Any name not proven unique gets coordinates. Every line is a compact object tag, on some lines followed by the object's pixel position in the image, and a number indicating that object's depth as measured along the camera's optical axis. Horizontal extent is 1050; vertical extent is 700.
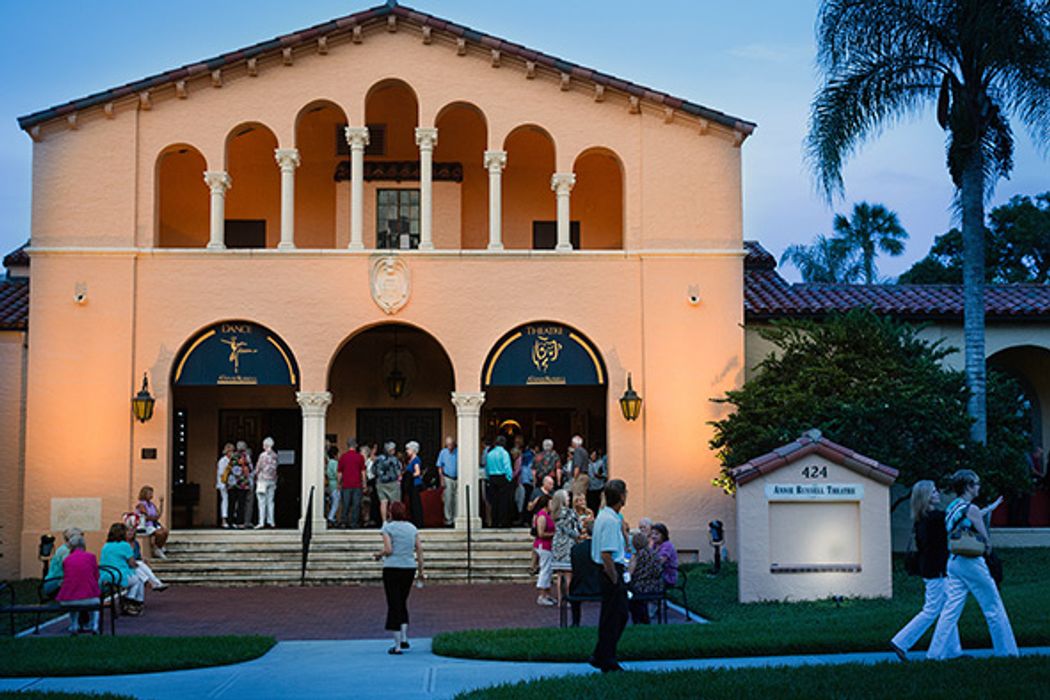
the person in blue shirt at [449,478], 22.39
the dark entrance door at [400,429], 26.31
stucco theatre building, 22.09
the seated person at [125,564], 16.08
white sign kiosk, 16.38
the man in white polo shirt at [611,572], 9.91
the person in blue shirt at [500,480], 21.98
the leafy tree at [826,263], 56.28
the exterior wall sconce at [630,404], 22.17
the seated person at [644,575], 14.03
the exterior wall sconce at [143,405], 21.70
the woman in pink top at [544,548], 17.12
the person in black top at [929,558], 10.42
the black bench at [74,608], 13.66
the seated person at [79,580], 14.40
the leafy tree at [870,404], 20.06
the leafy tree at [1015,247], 52.41
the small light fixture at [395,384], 25.53
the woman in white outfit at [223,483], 22.28
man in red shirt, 21.92
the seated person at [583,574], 13.24
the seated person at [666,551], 14.70
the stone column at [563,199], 22.97
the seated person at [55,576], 14.92
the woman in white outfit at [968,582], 10.01
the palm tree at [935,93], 20.42
